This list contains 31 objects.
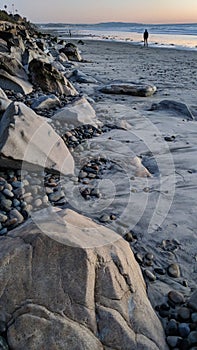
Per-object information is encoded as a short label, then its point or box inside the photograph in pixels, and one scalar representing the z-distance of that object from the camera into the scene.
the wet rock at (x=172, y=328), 2.22
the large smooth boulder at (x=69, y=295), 1.84
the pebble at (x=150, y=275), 2.69
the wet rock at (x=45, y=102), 6.24
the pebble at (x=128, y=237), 3.09
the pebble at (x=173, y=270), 2.76
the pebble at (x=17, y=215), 3.10
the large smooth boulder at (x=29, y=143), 3.62
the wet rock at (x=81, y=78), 10.43
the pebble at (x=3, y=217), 3.03
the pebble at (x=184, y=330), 2.21
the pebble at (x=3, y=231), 2.87
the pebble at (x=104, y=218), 3.34
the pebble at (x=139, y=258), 2.86
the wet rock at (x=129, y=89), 8.95
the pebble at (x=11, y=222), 3.02
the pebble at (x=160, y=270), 2.78
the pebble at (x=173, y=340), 2.12
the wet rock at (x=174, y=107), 7.15
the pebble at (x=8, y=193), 3.41
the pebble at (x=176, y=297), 2.48
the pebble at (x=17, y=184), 3.58
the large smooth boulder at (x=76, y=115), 5.66
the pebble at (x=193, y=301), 2.39
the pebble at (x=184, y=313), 2.34
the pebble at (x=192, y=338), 2.14
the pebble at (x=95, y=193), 3.79
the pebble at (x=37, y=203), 3.42
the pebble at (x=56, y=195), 3.63
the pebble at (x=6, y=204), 3.23
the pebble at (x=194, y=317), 2.31
